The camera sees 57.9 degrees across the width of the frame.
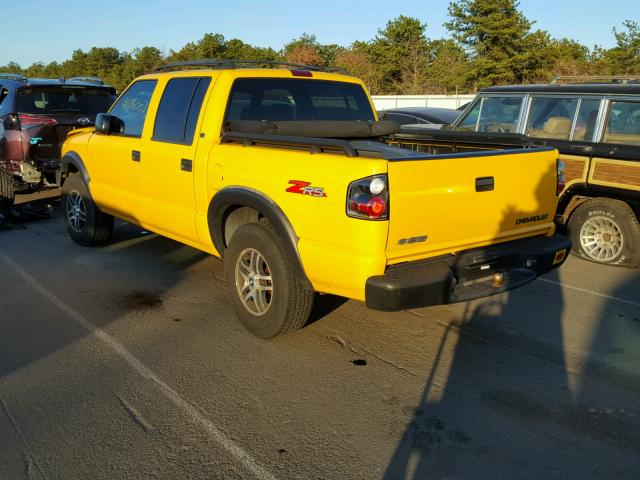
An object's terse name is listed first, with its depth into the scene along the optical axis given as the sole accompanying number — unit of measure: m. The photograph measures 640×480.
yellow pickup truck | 3.44
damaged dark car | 8.83
